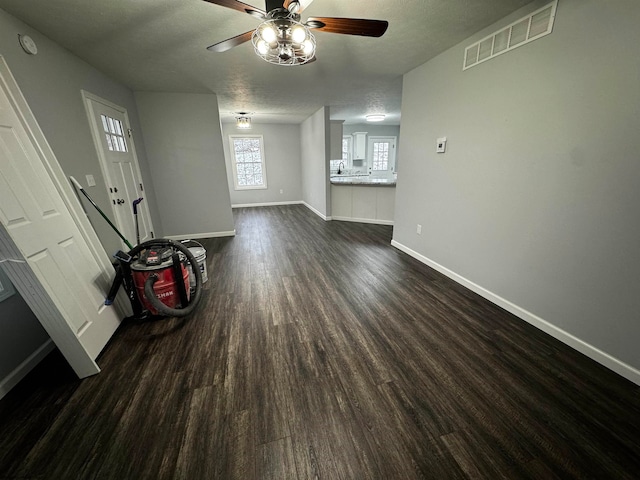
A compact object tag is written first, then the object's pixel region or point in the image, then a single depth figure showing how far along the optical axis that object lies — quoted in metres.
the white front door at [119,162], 2.85
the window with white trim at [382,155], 8.75
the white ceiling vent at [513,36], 1.77
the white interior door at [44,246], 1.40
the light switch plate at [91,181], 2.61
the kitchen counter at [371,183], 4.92
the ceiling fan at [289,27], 1.42
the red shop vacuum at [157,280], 2.02
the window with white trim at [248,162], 7.27
